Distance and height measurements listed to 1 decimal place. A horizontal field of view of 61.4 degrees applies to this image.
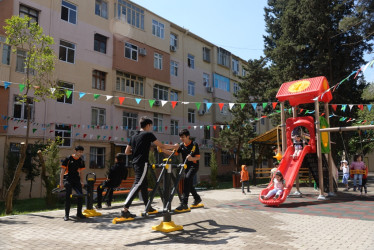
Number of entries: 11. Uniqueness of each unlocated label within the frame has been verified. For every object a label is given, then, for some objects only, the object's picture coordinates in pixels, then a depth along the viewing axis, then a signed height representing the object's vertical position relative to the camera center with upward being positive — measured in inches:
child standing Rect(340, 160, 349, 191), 701.9 -18.9
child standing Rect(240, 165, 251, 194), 639.8 -29.6
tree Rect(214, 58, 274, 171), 1077.8 +173.2
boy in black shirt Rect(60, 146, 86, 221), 323.6 -16.4
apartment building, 776.3 +257.0
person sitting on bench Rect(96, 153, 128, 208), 407.5 -23.2
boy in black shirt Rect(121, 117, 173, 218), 255.5 +7.7
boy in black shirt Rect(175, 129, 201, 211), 296.5 +2.7
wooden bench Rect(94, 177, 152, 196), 576.8 -43.9
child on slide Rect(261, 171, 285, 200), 436.7 -36.9
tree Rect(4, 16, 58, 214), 424.8 +152.2
